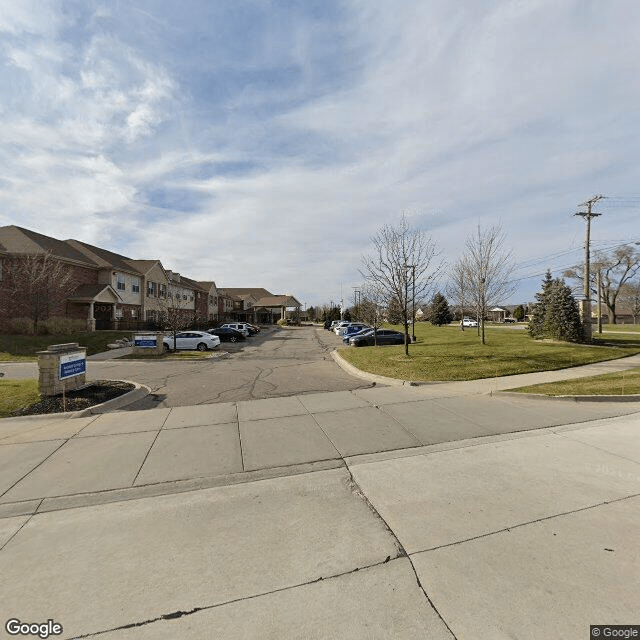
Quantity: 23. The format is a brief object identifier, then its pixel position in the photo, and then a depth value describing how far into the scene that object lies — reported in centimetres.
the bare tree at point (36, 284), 2305
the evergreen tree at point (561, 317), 2027
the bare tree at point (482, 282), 2107
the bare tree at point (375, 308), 2204
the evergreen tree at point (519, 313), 6972
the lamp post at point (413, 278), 1555
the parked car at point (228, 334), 3098
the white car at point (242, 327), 3381
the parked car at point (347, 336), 2712
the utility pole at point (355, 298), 5781
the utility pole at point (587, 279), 2092
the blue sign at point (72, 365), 877
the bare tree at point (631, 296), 6031
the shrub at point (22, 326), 2336
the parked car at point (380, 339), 2295
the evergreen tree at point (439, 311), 5366
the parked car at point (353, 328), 3103
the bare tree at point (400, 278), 1511
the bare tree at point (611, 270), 5275
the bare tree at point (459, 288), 2789
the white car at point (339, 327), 3803
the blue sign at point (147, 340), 1955
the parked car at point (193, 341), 2317
